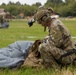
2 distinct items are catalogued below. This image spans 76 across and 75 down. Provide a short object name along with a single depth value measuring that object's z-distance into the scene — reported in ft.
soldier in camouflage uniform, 30.46
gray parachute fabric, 32.75
